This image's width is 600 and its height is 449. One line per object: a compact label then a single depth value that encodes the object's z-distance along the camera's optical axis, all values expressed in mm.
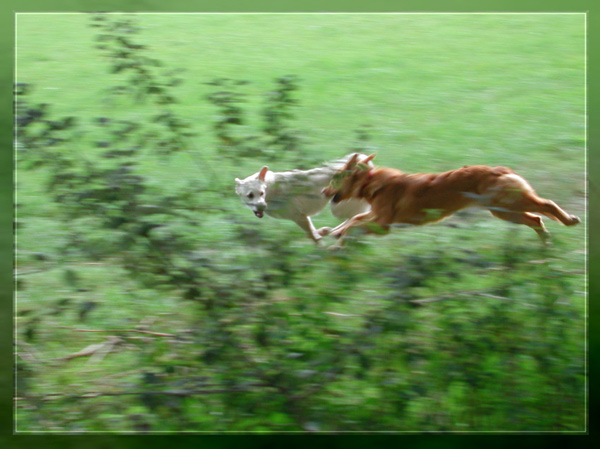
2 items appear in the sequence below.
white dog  8477
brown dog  8641
